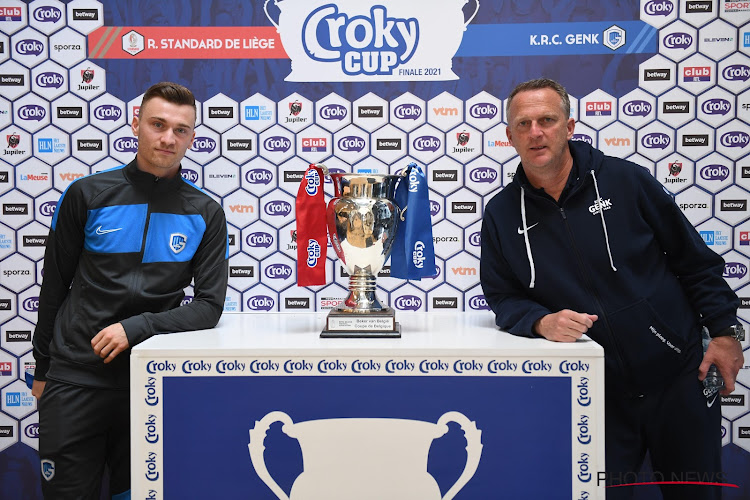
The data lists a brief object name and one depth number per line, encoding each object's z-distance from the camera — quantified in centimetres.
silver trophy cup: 172
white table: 154
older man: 170
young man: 176
